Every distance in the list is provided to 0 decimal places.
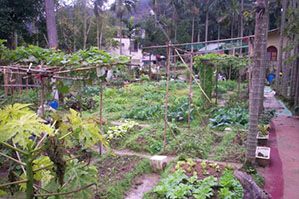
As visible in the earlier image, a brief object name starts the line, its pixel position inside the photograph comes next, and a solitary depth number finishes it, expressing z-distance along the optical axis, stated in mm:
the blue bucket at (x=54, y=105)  7325
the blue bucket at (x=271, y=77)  25278
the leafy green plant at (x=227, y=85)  20325
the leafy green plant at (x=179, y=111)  11044
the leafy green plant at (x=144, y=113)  11367
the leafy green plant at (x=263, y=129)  8344
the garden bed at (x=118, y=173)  5424
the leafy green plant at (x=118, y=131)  8634
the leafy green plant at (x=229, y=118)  10242
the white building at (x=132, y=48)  39938
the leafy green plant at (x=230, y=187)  4794
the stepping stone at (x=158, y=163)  6727
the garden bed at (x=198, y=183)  4898
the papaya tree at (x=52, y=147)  2326
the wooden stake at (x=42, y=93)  4127
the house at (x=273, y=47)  28734
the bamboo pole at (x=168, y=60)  7216
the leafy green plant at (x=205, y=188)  4816
